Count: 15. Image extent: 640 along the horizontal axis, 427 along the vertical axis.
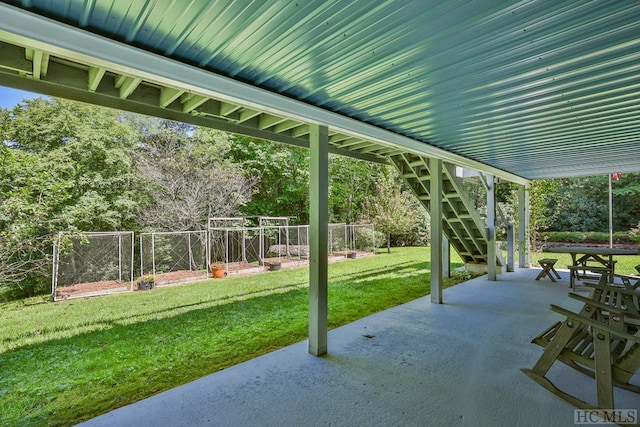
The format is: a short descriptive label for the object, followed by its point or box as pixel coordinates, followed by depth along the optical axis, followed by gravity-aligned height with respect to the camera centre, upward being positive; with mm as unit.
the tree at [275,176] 12047 +1780
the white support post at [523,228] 8016 -326
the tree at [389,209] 13078 +336
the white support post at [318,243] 2998 -266
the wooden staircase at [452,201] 5975 +316
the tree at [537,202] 9875 +491
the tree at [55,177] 5141 +909
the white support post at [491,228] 6434 -270
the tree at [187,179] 8719 +1192
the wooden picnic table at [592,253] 5582 -743
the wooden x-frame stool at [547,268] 6449 -1148
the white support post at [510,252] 7364 -917
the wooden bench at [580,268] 5425 -1141
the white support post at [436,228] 4699 -188
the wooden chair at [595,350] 1991 -999
